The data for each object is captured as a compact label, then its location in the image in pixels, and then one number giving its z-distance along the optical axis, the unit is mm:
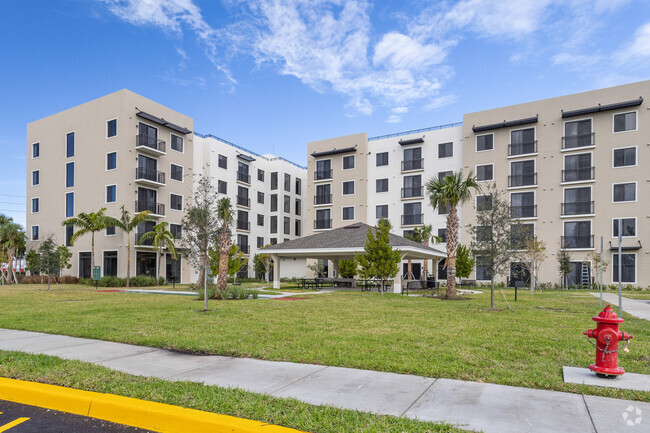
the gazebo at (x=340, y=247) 28562
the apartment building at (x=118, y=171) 40281
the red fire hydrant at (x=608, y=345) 6336
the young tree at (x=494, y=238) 18156
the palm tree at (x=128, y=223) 37406
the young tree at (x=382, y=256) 26172
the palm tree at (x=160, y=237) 37625
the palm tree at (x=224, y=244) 22766
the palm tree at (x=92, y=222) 36344
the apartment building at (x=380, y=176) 46719
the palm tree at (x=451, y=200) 23786
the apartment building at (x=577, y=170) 37781
